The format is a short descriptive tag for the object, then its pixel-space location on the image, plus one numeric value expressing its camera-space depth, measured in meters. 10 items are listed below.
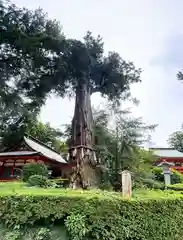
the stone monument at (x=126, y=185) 3.65
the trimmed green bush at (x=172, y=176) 11.03
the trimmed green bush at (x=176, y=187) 7.41
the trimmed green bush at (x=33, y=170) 8.95
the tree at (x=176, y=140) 28.51
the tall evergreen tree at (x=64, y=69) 8.42
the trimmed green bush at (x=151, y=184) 8.20
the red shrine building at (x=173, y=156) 17.63
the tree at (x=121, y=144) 8.65
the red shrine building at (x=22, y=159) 13.45
